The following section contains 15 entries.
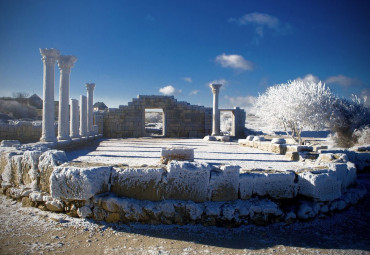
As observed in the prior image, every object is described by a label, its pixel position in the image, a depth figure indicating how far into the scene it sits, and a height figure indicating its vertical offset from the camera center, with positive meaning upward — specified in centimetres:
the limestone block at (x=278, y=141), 1036 -54
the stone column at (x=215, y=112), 2059 +120
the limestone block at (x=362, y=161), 778 -97
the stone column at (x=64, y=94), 1142 +139
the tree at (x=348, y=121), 1614 +54
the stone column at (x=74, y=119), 1353 +25
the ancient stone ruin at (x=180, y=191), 407 -111
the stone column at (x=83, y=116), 1539 +51
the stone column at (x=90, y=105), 1720 +133
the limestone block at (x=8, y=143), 808 -64
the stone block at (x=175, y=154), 603 -67
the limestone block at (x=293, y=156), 791 -86
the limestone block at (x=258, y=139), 1282 -58
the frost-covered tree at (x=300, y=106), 1731 +156
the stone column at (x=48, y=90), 986 +130
